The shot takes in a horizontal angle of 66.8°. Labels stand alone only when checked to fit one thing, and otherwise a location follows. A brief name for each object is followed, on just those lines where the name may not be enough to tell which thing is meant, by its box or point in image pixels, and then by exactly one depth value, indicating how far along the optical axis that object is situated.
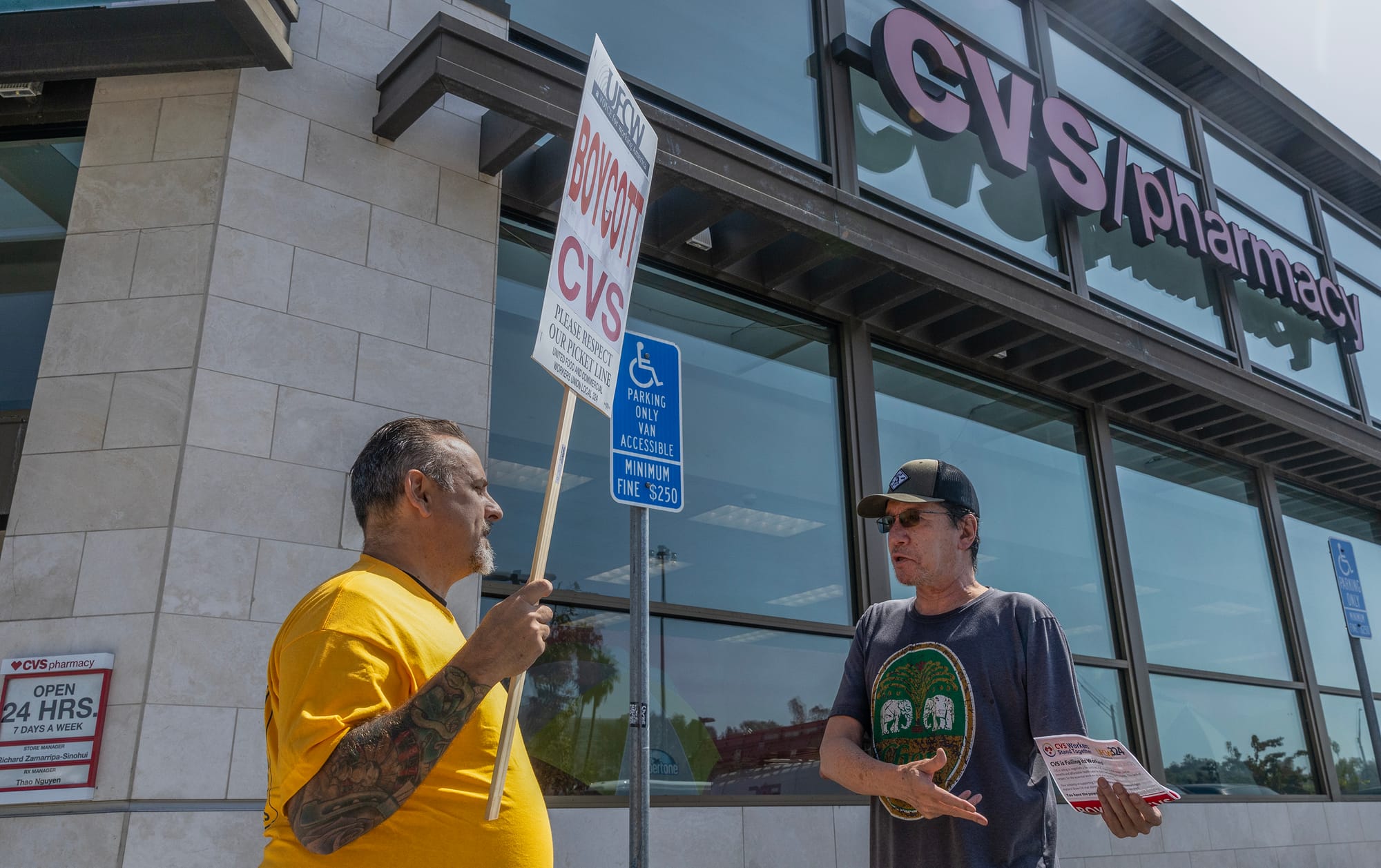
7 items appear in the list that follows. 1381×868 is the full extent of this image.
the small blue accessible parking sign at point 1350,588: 7.60
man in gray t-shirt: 2.77
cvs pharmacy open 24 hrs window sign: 3.88
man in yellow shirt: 1.84
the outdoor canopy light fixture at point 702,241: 6.36
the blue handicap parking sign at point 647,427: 3.79
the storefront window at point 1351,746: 9.48
